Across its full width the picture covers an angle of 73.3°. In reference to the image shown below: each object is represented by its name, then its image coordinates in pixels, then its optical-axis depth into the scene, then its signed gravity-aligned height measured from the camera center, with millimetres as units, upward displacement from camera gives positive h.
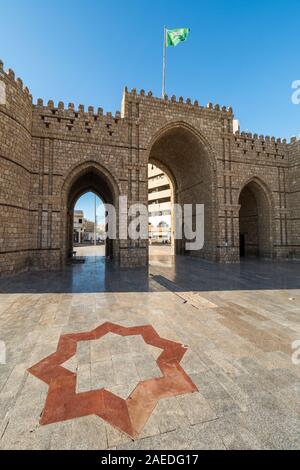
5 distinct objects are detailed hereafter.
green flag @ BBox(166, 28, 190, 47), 15638 +16014
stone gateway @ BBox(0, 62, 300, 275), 11289 +5145
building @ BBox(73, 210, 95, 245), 50719 +2491
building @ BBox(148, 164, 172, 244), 51969 +8496
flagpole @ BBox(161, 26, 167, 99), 16047 +14953
